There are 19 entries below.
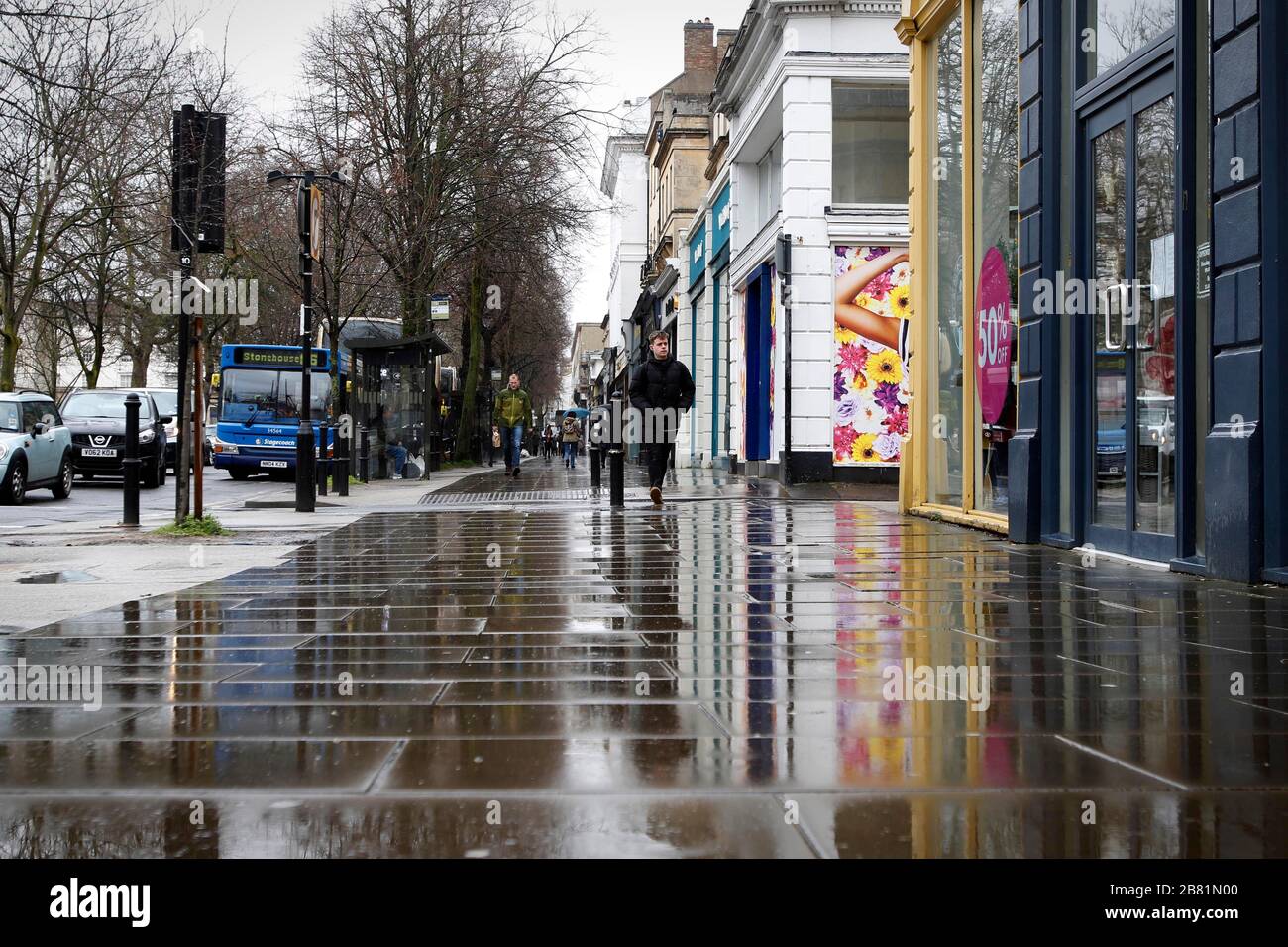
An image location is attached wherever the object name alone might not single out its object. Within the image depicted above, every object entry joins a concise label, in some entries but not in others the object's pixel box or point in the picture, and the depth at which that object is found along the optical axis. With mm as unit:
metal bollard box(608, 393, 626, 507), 14766
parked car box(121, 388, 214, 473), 34625
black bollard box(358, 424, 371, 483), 23578
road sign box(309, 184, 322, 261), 15534
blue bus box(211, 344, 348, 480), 28625
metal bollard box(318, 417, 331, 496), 19469
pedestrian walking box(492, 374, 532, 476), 25266
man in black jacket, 15328
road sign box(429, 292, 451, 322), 27003
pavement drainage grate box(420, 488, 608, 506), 17219
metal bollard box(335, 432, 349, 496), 19133
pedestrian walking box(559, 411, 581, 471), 42625
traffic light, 10969
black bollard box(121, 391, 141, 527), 12789
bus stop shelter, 24344
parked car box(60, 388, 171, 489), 23203
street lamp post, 15062
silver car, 17703
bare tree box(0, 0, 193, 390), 20906
